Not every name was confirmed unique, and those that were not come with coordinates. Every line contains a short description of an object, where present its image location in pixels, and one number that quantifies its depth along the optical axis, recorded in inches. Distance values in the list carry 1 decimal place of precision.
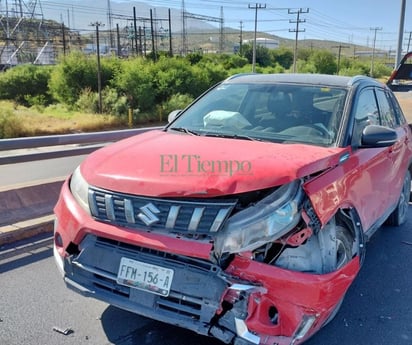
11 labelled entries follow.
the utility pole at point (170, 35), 1616.3
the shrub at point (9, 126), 779.4
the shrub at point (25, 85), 1261.1
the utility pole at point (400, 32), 750.5
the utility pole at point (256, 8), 2374.0
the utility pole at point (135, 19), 1584.9
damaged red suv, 91.4
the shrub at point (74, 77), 1104.8
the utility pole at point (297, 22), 2679.6
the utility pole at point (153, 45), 1439.2
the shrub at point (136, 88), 1050.2
